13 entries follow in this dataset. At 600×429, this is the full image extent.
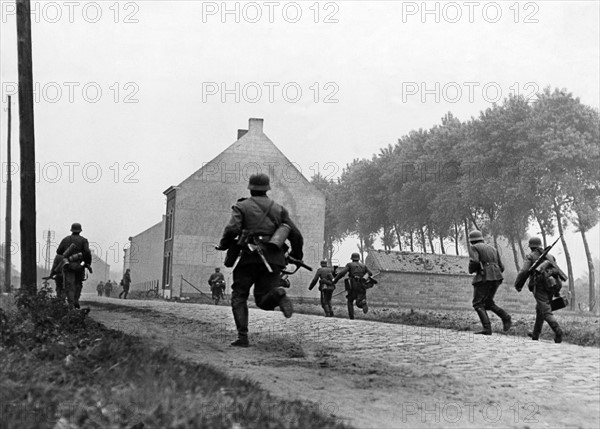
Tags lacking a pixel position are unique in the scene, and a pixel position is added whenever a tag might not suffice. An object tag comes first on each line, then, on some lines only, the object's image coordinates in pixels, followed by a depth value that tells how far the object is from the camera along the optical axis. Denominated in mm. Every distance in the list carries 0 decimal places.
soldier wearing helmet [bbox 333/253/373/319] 22141
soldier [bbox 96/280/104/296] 76506
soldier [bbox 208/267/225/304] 36062
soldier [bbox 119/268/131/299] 49756
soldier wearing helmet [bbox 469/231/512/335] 16672
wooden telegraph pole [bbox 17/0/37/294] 17359
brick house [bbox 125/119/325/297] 52250
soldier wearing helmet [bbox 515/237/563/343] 15211
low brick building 41250
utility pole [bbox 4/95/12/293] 45366
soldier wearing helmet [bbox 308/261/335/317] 23016
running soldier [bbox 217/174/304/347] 10641
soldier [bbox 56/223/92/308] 18016
